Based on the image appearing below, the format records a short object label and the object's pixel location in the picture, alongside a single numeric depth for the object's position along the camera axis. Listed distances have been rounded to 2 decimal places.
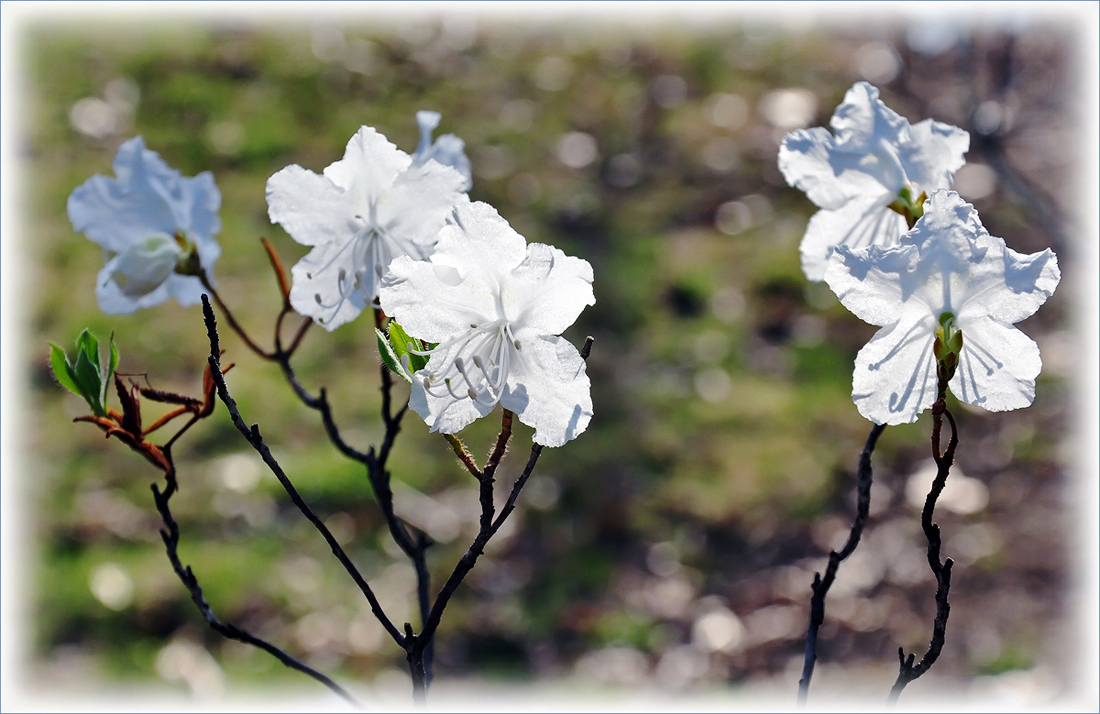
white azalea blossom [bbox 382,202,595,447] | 0.79
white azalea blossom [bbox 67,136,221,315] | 0.85
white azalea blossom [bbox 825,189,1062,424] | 0.79
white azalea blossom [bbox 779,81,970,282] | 0.83
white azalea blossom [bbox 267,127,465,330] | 0.82
